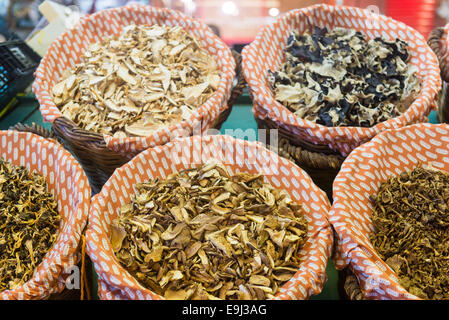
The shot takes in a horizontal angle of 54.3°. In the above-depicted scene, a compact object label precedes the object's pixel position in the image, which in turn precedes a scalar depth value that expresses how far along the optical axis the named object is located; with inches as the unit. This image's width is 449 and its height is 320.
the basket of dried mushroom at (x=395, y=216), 40.5
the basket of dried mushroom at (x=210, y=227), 41.3
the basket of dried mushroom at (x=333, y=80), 56.9
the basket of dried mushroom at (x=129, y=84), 57.7
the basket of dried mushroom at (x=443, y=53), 67.6
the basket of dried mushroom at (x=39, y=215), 42.2
